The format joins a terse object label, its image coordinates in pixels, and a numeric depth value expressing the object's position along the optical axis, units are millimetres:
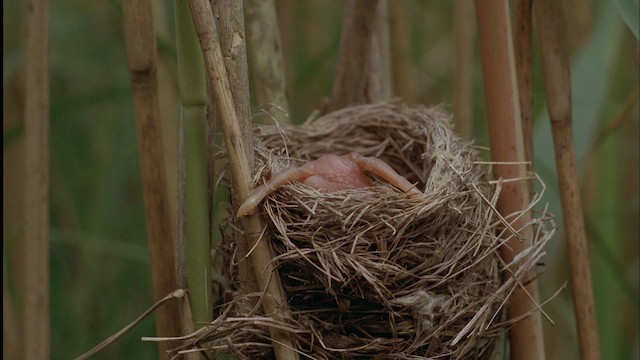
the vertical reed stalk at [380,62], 599
